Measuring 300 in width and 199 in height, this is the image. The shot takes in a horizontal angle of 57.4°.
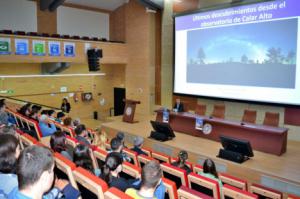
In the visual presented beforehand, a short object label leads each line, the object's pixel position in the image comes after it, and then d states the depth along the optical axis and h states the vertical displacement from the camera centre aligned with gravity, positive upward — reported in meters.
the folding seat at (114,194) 1.51 -0.65
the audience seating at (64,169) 1.92 -0.67
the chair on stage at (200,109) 7.63 -0.87
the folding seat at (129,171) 2.49 -0.87
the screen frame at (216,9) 6.17 +1.14
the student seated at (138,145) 4.14 -1.02
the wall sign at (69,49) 8.83 +0.92
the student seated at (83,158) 2.46 -0.72
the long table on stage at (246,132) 5.21 -1.12
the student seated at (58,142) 2.98 -0.71
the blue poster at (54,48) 8.45 +0.92
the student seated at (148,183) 1.87 -0.72
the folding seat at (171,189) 2.17 -0.88
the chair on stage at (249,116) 6.62 -0.92
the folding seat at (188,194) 1.93 -0.84
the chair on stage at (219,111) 7.19 -0.88
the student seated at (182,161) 3.41 -1.05
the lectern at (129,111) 8.20 -1.03
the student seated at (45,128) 4.63 -0.87
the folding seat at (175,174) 2.78 -1.00
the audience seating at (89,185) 1.65 -0.67
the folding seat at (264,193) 3.02 -1.30
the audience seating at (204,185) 2.55 -1.02
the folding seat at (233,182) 3.34 -1.30
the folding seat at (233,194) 2.42 -1.07
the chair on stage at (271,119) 6.25 -0.94
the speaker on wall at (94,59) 9.12 +0.62
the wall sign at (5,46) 7.39 +0.85
